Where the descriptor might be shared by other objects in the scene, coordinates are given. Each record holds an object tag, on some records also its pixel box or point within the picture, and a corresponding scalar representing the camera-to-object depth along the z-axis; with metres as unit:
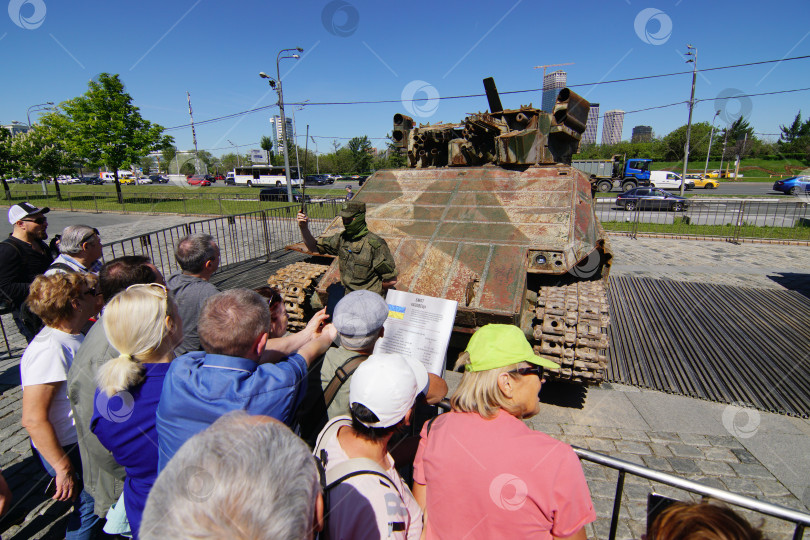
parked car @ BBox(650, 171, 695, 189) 37.53
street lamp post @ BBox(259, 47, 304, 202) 12.26
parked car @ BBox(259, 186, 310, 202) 25.91
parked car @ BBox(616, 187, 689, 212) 21.91
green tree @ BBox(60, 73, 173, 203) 28.50
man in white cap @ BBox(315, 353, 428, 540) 1.60
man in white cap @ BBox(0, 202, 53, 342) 4.43
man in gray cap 2.45
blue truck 35.17
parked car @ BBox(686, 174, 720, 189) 39.08
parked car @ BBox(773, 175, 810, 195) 28.91
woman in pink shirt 1.71
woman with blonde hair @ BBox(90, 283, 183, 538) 2.13
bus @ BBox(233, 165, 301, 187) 45.76
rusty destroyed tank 4.59
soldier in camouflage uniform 4.75
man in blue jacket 1.93
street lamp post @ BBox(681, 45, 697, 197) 18.32
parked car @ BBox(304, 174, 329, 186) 46.20
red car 47.97
